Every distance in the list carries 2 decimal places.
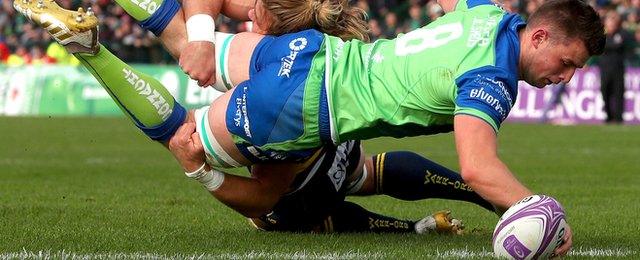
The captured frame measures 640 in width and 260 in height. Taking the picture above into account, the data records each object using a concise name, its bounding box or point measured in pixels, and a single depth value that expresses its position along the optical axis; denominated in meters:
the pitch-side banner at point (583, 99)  23.86
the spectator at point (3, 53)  29.75
